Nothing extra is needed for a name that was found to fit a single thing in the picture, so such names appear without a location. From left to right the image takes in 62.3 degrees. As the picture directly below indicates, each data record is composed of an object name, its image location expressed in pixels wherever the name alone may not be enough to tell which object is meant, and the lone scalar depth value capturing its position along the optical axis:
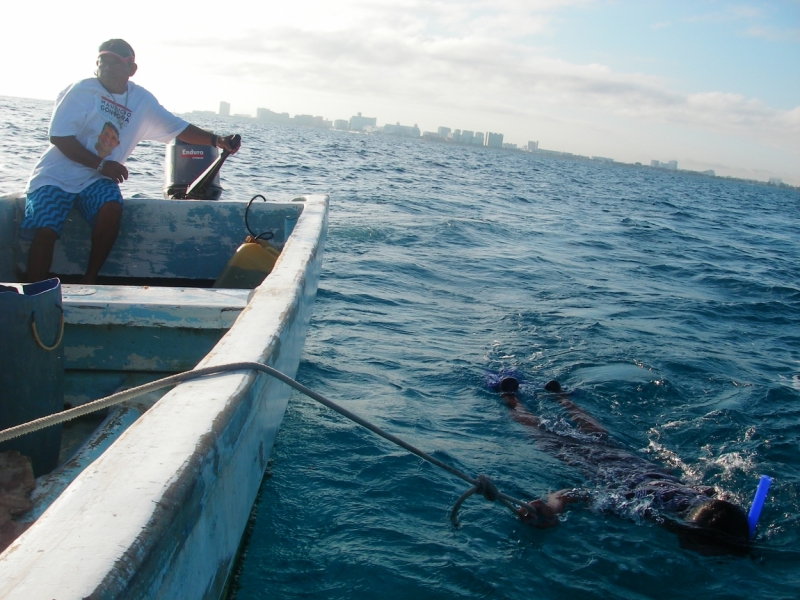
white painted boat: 1.10
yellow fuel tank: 4.11
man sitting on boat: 3.69
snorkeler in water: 3.17
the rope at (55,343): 2.22
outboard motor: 5.95
